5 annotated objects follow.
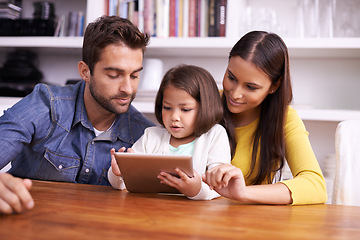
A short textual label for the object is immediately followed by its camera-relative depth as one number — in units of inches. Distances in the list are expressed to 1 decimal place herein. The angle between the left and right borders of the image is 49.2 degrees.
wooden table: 28.8
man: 61.9
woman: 57.2
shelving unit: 89.4
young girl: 54.7
